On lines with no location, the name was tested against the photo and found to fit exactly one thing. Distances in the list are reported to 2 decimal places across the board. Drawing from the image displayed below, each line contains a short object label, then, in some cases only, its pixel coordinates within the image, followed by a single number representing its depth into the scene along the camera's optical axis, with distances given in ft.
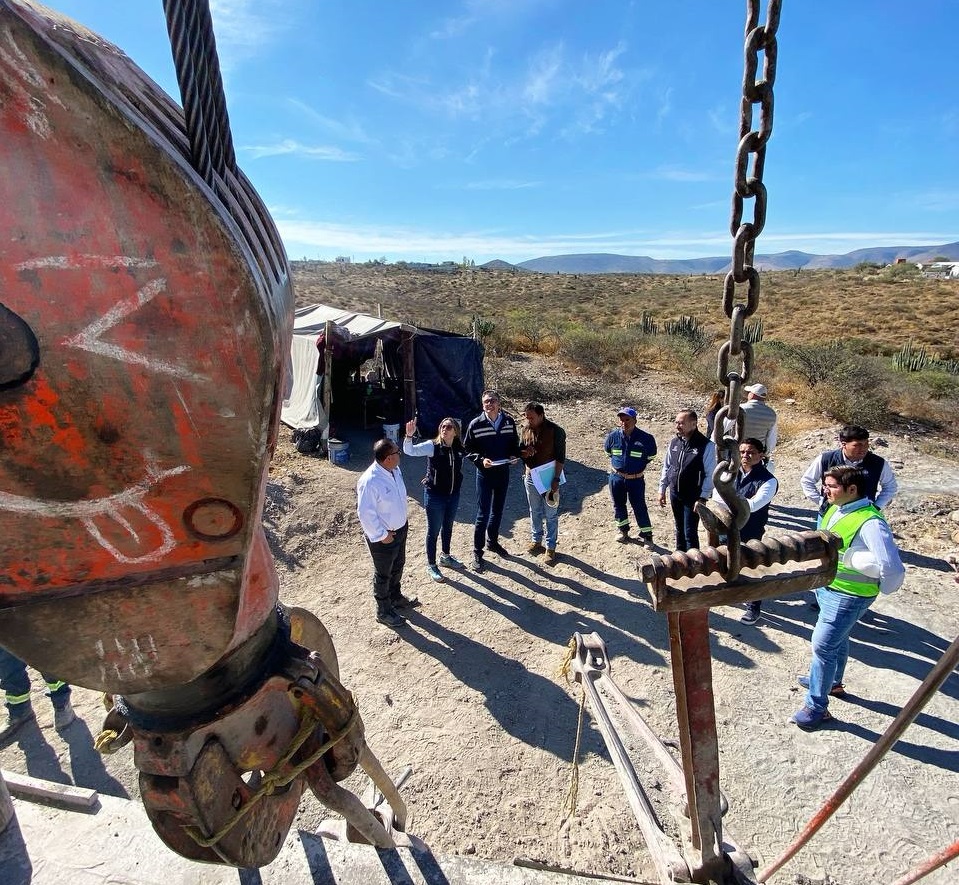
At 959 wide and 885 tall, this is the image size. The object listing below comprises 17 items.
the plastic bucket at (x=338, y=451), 27.89
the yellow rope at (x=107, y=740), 4.34
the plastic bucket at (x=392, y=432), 30.66
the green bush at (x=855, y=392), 30.78
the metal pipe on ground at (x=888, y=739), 4.13
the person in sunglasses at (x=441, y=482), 16.94
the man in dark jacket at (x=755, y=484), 14.55
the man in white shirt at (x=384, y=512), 14.46
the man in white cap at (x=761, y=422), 18.17
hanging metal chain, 3.76
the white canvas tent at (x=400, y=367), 28.91
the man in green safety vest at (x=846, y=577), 10.58
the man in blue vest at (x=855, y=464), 13.98
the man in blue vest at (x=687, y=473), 16.75
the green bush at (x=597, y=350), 49.57
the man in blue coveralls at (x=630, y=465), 18.17
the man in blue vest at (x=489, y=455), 17.97
